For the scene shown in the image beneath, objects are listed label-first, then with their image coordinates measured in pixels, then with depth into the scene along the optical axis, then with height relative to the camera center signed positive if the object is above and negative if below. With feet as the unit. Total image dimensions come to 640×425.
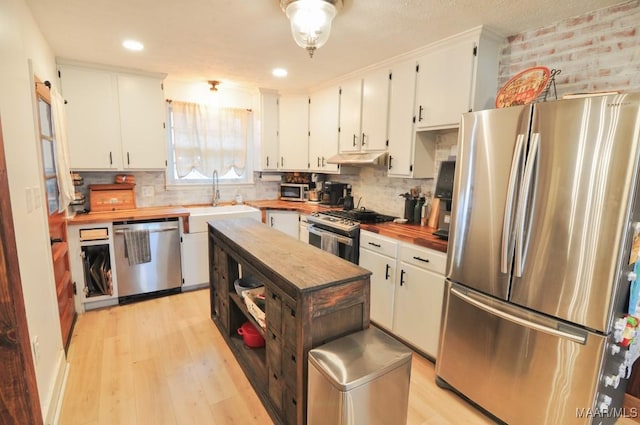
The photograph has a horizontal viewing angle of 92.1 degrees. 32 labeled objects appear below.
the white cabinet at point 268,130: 13.79 +1.87
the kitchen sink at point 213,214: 11.59 -1.68
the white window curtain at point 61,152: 7.97 +0.38
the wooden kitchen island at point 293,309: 4.84 -2.25
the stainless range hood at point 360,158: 10.03 +0.53
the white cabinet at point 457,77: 7.53 +2.54
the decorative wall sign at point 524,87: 6.45 +1.94
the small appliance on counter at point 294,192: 14.74 -0.94
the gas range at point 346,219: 9.87 -1.54
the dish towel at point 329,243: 10.36 -2.40
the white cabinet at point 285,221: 13.14 -2.07
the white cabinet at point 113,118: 10.14 +1.71
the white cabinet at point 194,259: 11.61 -3.41
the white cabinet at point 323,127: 12.22 +1.88
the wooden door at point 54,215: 7.14 -1.25
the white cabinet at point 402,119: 9.11 +1.70
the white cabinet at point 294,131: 13.89 +1.85
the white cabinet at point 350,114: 11.02 +2.16
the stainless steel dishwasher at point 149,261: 10.41 -3.23
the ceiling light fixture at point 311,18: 5.77 +2.93
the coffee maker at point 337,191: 13.37 -0.78
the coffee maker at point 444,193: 7.94 -0.46
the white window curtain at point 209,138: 13.03 +1.41
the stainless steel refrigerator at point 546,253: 4.60 -1.28
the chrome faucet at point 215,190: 13.95 -0.90
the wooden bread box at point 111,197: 11.07 -1.06
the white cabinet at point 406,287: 7.58 -2.99
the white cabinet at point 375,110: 9.93 +2.12
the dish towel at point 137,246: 10.38 -2.64
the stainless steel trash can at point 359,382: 4.16 -2.90
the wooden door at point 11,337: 4.00 -2.29
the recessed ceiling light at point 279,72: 10.82 +3.55
